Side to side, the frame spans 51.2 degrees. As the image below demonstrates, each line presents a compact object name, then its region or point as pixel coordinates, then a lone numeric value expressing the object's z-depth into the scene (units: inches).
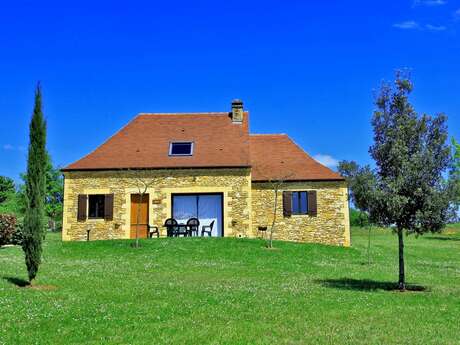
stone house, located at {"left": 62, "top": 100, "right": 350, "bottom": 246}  1031.0
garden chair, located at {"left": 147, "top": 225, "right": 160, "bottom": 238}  993.4
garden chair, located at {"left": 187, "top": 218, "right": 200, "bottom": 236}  975.4
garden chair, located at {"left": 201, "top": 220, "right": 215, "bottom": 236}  1002.1
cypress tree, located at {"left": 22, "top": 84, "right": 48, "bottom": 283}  495.8
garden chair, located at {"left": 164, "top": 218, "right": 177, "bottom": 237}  975.0
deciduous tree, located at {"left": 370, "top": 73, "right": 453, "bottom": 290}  508.4
